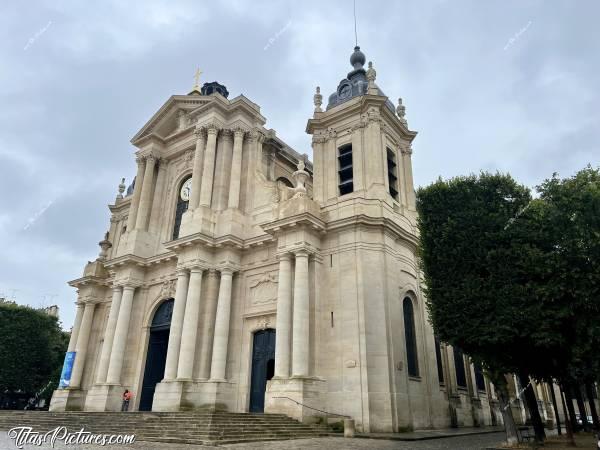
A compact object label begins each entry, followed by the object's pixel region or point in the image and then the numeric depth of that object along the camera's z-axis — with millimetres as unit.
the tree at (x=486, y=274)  12906
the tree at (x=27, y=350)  31422
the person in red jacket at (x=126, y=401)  22609
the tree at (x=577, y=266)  12078
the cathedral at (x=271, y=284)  18078
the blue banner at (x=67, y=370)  25766
